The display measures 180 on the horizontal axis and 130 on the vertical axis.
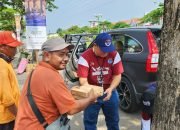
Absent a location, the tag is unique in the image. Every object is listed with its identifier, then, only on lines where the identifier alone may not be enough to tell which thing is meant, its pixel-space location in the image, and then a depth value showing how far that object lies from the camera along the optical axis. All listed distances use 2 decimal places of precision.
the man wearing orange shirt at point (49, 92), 1.24
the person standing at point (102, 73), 1.93
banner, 3.07
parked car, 2.91
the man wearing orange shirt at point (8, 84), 1.57
